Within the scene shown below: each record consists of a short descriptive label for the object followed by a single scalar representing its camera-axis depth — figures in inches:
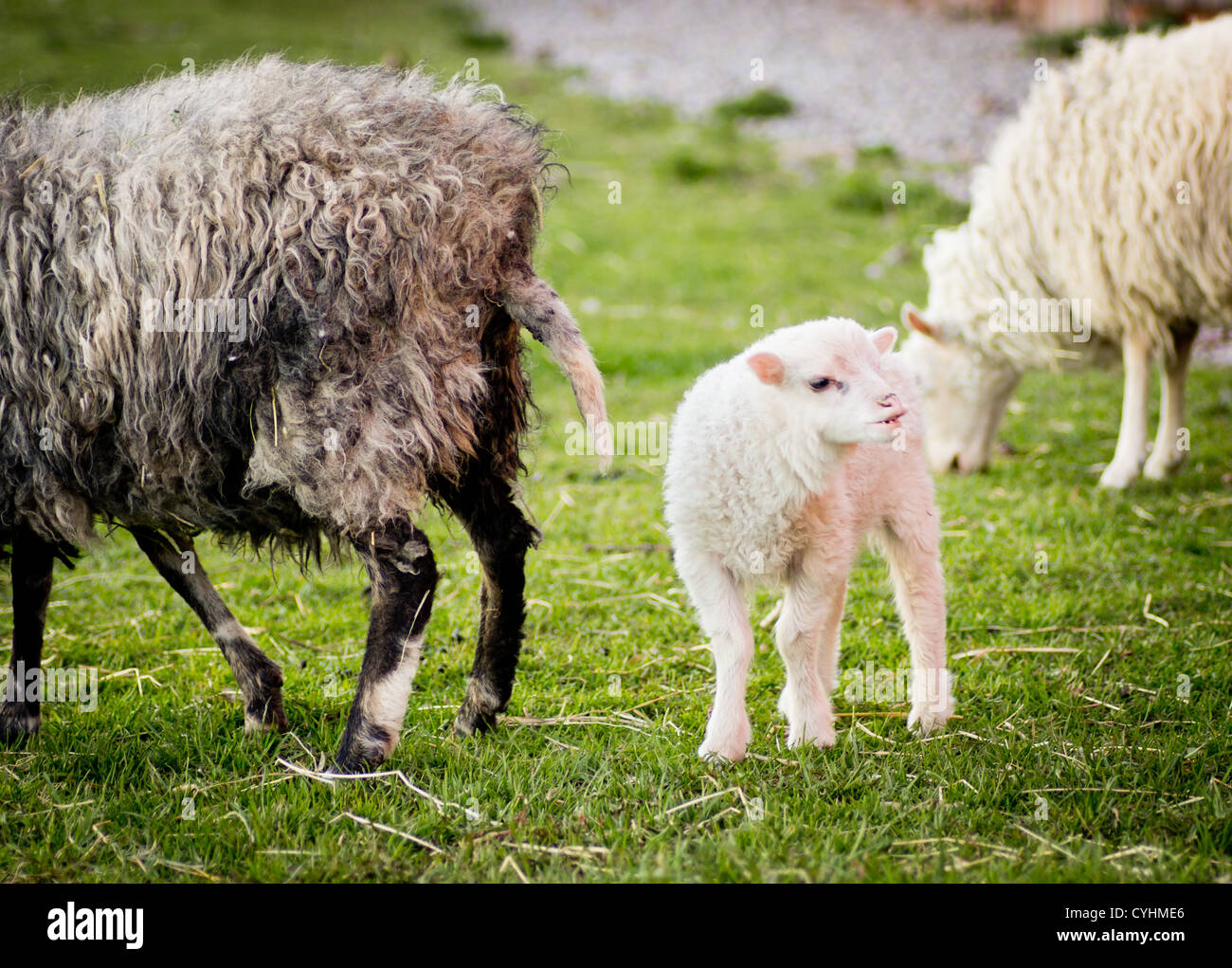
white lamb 123.7
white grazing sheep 231.3
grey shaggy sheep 121.2
